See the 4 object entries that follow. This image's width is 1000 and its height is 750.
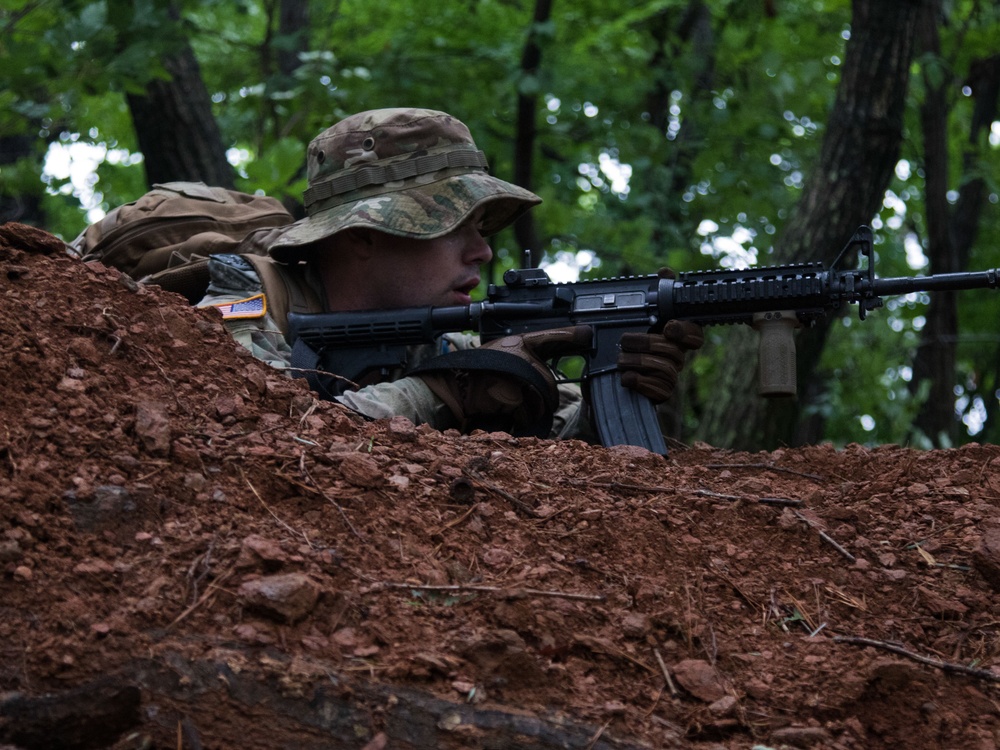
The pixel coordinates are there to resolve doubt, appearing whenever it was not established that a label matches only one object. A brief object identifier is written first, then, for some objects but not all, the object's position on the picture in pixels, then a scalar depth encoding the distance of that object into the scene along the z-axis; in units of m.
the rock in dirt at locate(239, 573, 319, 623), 4.64
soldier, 8.94
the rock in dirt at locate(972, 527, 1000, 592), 5.72
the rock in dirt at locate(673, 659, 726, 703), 4.79
